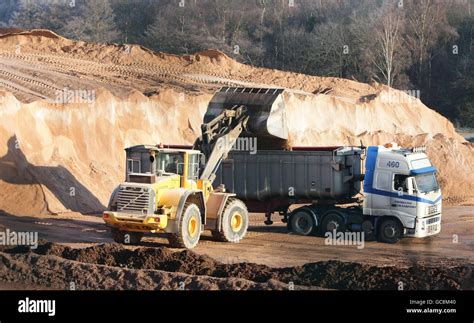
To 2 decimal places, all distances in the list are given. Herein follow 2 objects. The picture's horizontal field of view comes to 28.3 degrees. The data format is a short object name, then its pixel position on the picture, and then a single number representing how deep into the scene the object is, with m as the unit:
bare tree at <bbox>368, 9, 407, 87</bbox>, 65.31
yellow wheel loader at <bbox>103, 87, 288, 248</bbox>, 23.16
